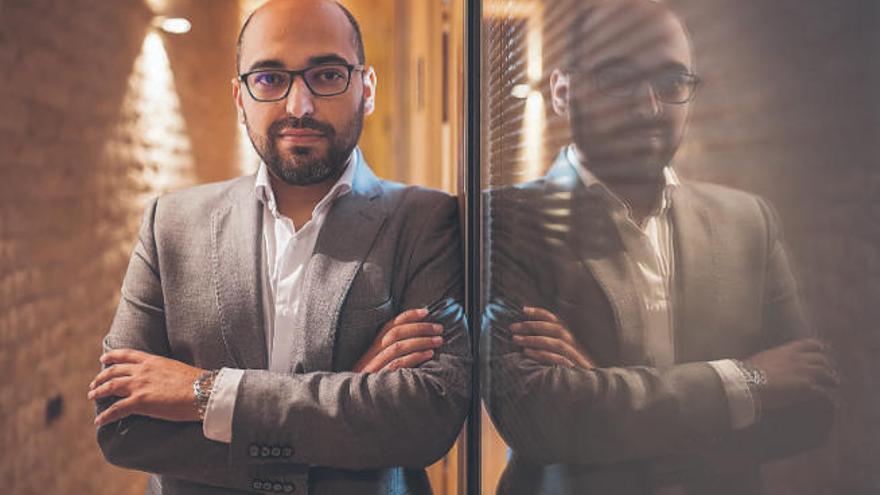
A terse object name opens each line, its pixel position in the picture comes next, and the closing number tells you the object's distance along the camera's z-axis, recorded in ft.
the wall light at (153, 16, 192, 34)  4.75
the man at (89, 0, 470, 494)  4.00
